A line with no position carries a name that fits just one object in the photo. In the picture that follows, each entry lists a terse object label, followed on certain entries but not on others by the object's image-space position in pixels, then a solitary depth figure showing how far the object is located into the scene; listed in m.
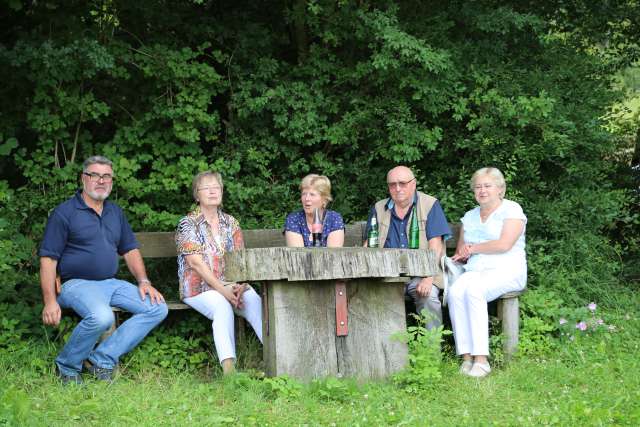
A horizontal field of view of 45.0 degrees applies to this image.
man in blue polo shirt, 4.88
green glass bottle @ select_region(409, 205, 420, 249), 5.64
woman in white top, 5.10
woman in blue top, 5.54
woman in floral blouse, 5.07
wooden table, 4.49
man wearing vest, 5.49
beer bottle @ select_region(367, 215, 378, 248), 5.77
